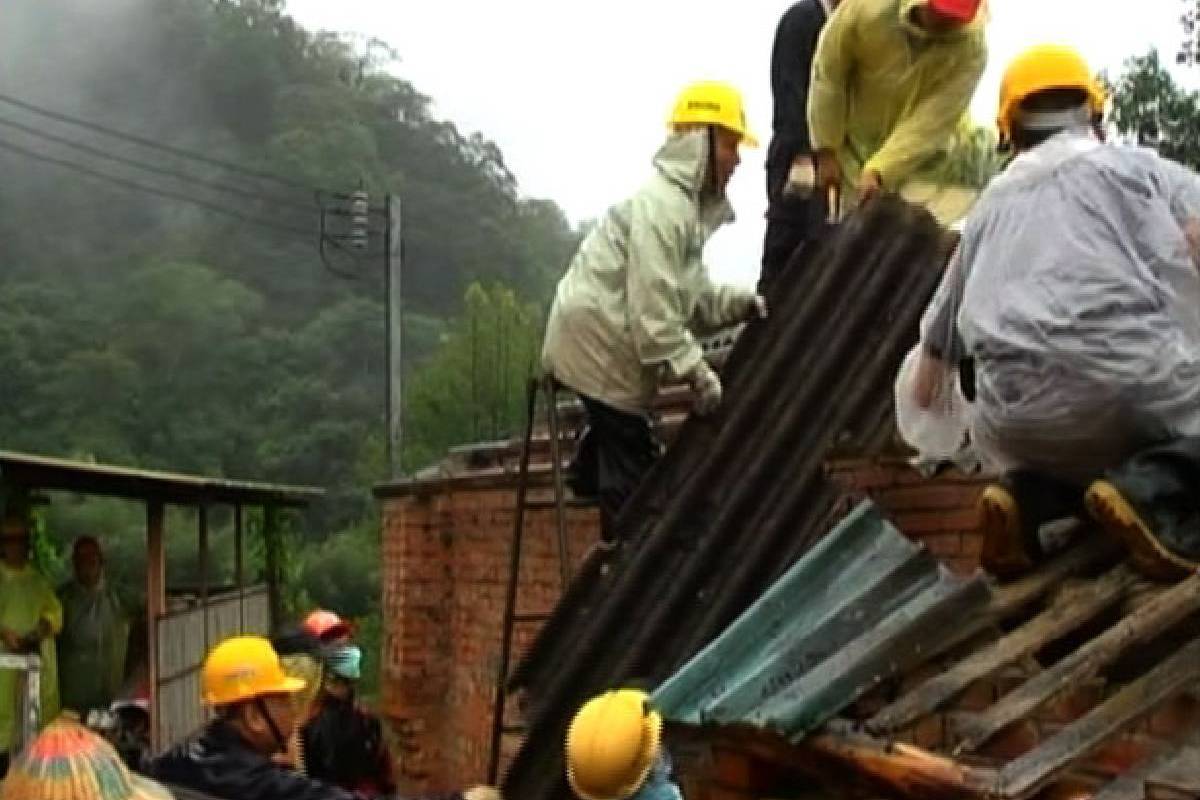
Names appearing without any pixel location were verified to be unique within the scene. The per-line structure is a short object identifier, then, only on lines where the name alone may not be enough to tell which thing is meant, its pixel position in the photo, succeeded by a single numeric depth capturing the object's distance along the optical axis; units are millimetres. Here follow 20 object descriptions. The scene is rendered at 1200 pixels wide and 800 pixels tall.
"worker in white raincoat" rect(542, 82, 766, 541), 6285
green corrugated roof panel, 3854
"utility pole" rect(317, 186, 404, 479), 30641
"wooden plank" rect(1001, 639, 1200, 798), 3250
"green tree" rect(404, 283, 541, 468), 31172
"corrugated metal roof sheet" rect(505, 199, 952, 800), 6066
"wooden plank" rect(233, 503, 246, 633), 14047
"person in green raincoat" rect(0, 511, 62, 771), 9461
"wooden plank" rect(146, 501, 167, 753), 10938
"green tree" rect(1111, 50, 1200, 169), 14641
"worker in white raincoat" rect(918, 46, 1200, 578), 4086
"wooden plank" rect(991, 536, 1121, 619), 4078
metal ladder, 6937
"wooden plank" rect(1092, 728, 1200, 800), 3166
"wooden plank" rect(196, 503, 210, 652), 12977
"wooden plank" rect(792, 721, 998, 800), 3329
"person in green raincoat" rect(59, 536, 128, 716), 10469
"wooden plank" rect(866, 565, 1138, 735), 3641
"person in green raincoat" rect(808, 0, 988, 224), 6984
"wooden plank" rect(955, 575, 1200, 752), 3506
